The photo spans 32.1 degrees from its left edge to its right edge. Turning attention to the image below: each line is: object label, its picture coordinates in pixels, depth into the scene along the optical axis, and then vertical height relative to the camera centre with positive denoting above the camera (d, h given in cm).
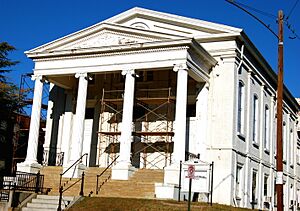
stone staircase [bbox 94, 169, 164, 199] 2453 -94
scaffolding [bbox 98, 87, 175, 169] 3106 +251
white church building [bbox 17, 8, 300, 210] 2739 +403
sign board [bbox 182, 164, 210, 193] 1927 -31
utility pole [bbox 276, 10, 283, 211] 1736 +187
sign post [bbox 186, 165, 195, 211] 1675 -10
